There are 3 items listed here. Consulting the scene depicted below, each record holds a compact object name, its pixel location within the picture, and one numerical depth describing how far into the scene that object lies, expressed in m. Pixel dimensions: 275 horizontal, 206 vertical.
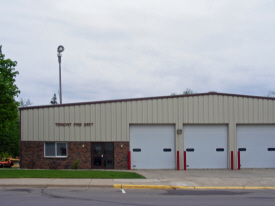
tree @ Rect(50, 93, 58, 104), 98.75
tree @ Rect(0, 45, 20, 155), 20.45
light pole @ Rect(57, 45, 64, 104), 29.79
